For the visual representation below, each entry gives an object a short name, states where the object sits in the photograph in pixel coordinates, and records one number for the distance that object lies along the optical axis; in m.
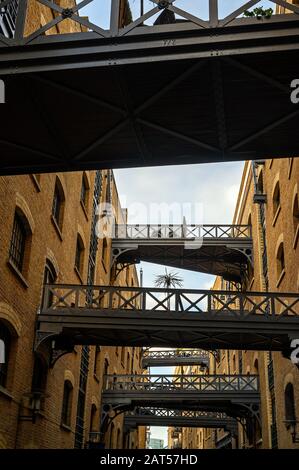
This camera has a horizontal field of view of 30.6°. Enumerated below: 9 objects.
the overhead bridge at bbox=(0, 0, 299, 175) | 6.30
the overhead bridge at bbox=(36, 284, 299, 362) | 13.66
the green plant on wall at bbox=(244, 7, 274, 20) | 6.12
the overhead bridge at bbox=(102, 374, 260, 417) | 21.06
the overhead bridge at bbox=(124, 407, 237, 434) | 26.61
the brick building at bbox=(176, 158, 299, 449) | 15.60
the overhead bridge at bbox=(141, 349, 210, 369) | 39.72
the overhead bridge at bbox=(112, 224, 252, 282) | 23.95
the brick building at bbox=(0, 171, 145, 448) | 11.24
